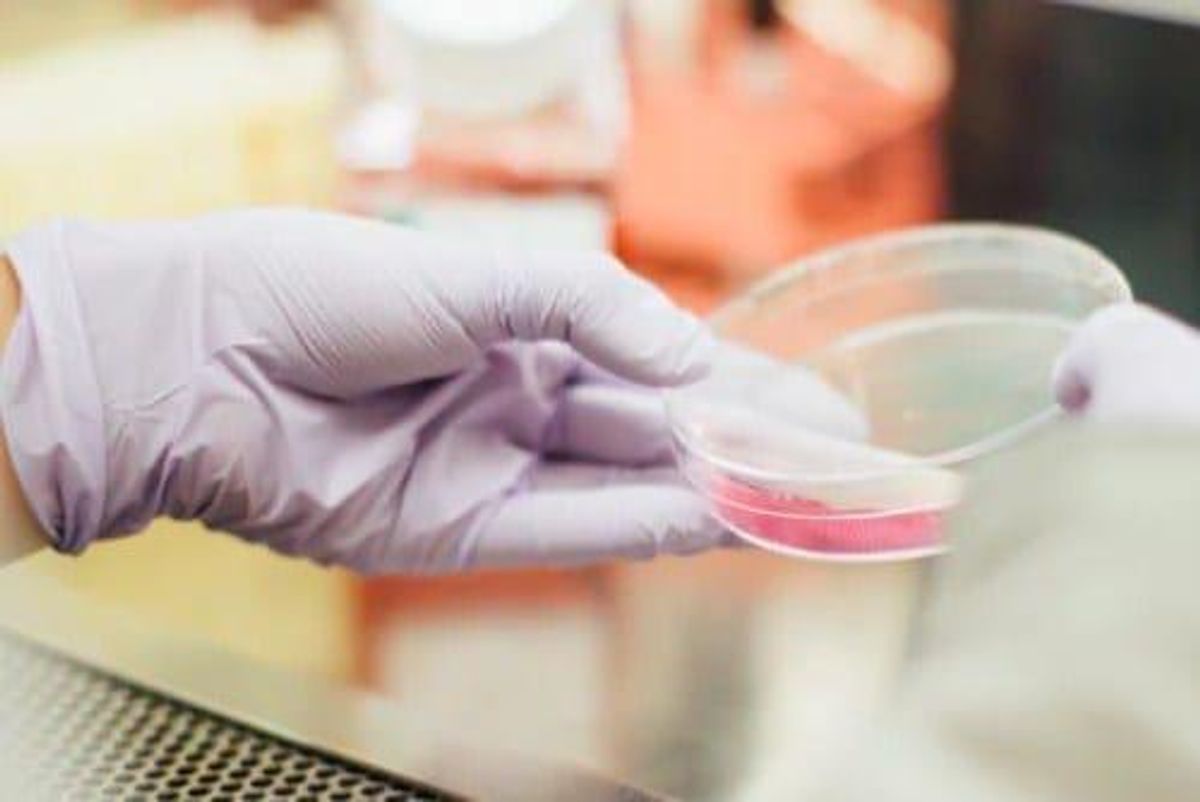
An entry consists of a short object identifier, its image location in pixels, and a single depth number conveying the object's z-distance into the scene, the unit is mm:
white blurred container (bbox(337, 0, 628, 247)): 1073
